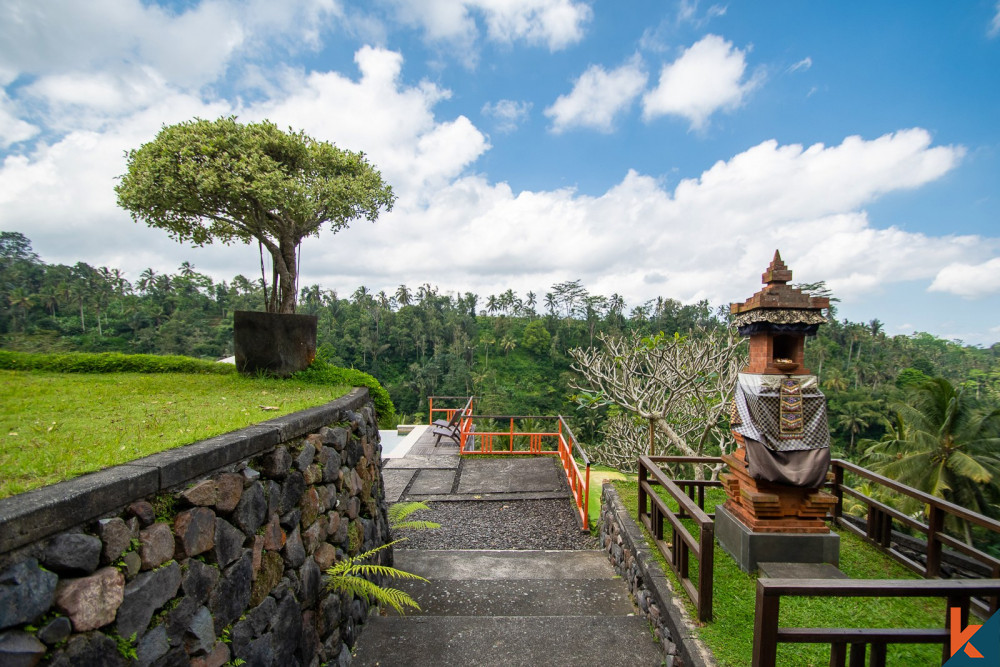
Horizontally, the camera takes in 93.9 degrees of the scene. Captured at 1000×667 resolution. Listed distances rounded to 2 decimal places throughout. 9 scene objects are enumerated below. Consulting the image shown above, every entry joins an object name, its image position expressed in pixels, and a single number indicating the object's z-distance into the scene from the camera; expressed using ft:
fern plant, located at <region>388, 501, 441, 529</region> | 15.85
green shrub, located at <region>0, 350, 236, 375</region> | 16.65
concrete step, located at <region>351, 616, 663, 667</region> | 9.80
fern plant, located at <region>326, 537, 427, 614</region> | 9.37
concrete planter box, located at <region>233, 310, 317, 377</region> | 16.84
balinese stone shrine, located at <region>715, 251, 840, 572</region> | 11.45
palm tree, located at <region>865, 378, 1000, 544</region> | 39.73
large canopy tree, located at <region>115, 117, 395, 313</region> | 15.94
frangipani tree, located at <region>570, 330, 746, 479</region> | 27.37
